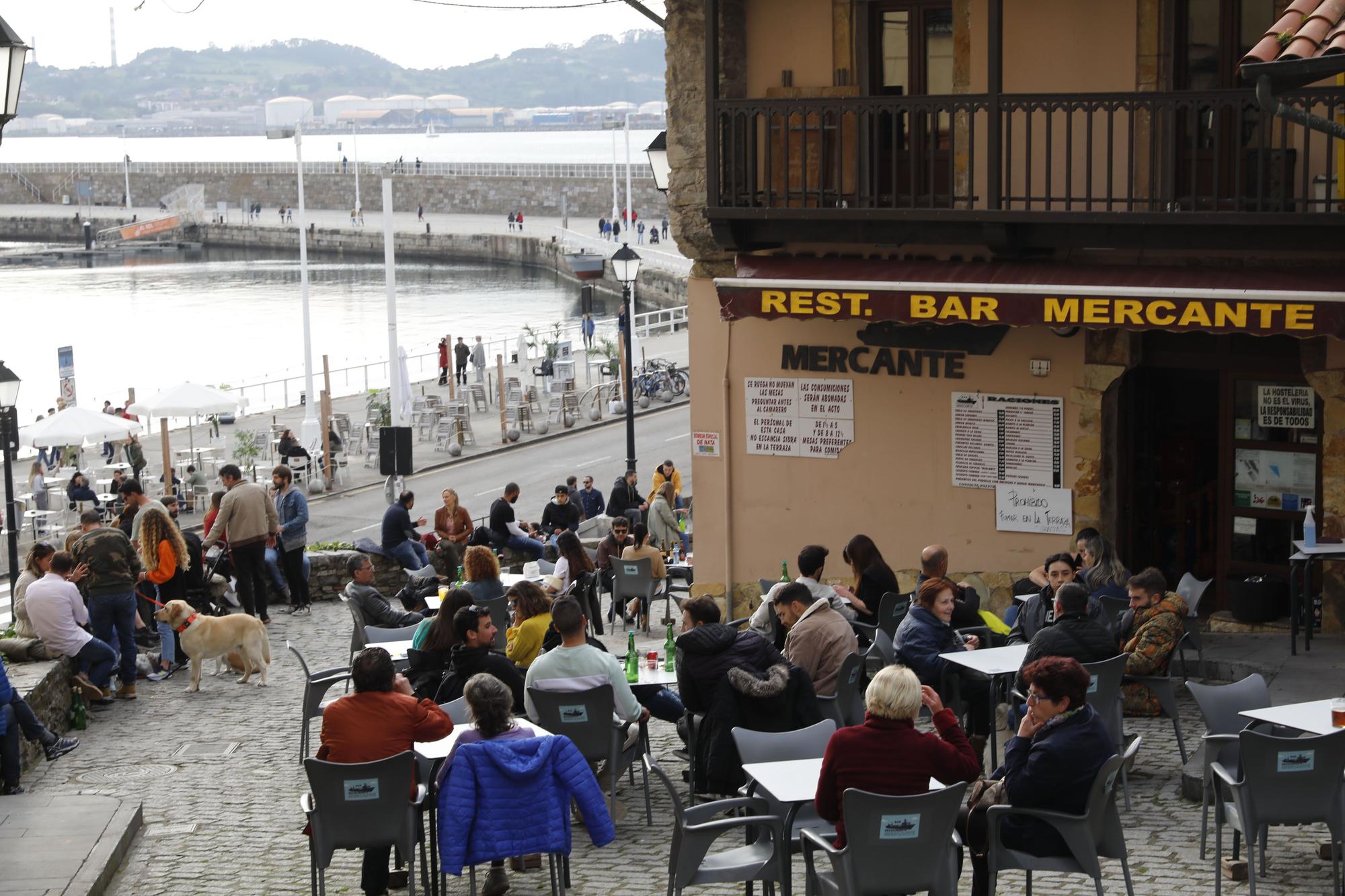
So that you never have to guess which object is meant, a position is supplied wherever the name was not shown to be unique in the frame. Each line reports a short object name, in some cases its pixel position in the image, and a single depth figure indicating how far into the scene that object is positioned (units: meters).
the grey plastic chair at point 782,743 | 8.00
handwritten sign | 14.05
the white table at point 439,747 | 8.12
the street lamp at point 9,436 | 18.17
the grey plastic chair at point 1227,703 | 8.30
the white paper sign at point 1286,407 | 13.52
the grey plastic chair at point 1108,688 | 9.09
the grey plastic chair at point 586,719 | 8.95
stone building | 12.82
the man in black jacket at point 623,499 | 20.72
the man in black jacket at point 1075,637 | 9.24
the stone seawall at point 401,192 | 107.19
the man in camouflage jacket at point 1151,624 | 10.05
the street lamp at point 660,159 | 17.02
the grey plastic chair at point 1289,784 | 7.33
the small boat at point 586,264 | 57.47
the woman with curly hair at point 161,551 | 14.42
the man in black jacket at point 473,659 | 9.26
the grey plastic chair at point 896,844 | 6.68
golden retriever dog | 13.49
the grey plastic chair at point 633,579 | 14.86
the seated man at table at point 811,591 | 10.94
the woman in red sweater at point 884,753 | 6.88
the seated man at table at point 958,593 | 10.85
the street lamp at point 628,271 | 23.66
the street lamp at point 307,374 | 33.47
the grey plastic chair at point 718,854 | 6.92
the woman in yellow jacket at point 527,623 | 10.10
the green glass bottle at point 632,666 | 9.89
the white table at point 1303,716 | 8.02
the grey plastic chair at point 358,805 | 7.55
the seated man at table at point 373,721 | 7.89
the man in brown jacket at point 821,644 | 9.62
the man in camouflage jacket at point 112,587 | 13.29
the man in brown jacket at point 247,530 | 16.03
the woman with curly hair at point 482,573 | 12.31
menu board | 14.03
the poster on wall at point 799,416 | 15.00
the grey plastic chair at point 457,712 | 8.98
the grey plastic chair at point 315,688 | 10.89
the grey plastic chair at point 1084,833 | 6.95
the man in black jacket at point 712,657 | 8.86
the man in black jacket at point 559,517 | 19.44
